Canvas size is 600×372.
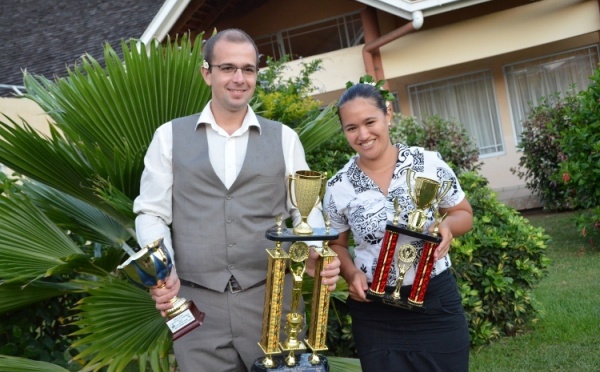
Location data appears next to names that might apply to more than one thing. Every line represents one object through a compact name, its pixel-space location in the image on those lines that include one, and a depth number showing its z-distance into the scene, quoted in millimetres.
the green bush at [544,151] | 10719
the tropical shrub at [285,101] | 5133
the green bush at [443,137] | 9562
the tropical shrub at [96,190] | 3283
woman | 2863
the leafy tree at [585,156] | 7668
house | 11594
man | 2834
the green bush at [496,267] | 5391
